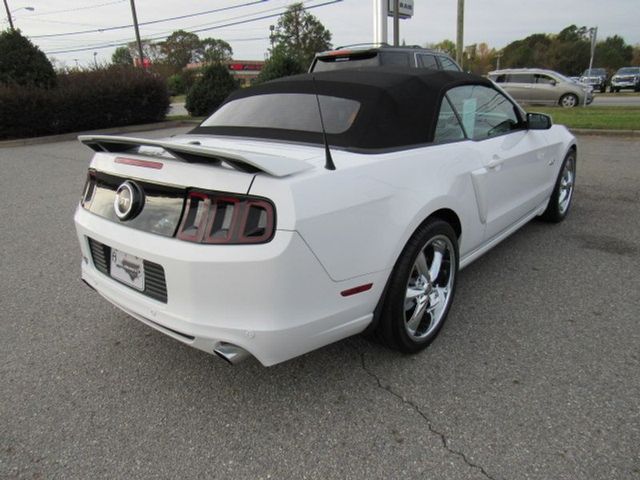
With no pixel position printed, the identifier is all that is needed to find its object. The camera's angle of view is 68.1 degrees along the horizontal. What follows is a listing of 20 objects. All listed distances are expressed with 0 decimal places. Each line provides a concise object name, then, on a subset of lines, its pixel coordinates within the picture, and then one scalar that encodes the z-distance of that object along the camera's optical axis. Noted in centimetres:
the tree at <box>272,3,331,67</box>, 5669
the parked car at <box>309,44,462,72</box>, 894
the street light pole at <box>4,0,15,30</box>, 3060
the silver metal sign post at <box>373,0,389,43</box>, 1439
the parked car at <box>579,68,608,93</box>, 3261
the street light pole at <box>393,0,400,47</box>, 1452
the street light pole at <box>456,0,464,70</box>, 1851
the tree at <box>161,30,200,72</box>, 8606
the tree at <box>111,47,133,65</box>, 7518
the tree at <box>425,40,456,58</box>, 8096
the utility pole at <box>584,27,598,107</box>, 1781
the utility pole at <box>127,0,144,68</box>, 2383
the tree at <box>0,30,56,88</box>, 1495
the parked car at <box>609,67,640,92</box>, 3069
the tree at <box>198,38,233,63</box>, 9038
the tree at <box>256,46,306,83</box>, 1756
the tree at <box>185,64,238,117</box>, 1811
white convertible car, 190
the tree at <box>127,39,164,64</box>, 8344
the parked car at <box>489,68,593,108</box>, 1655
